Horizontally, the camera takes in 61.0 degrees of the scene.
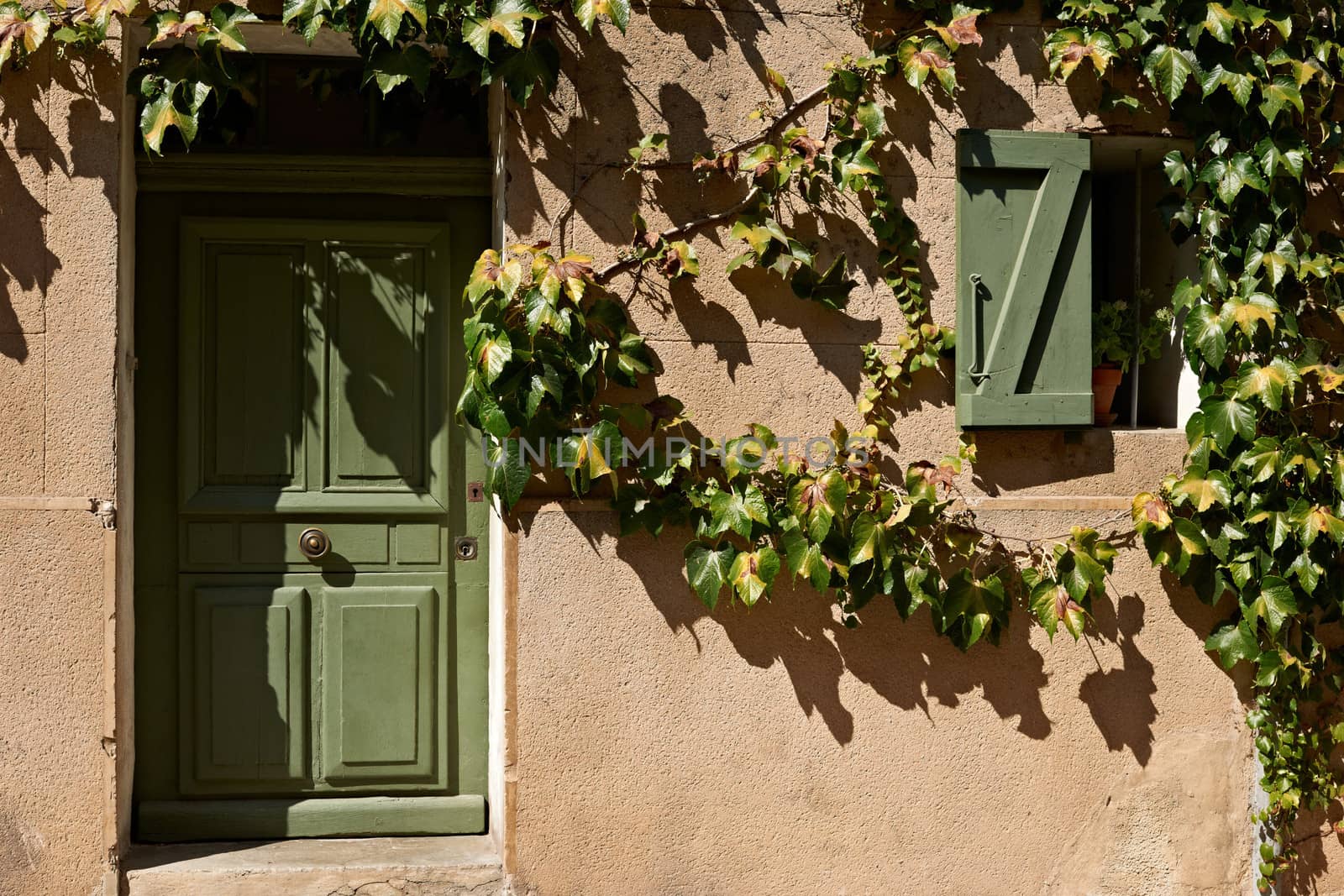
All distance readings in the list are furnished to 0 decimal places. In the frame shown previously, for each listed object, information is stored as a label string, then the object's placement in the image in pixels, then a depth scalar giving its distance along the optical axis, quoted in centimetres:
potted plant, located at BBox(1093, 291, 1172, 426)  380
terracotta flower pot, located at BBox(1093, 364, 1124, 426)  380
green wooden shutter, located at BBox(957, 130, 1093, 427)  356
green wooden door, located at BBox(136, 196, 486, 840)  360
